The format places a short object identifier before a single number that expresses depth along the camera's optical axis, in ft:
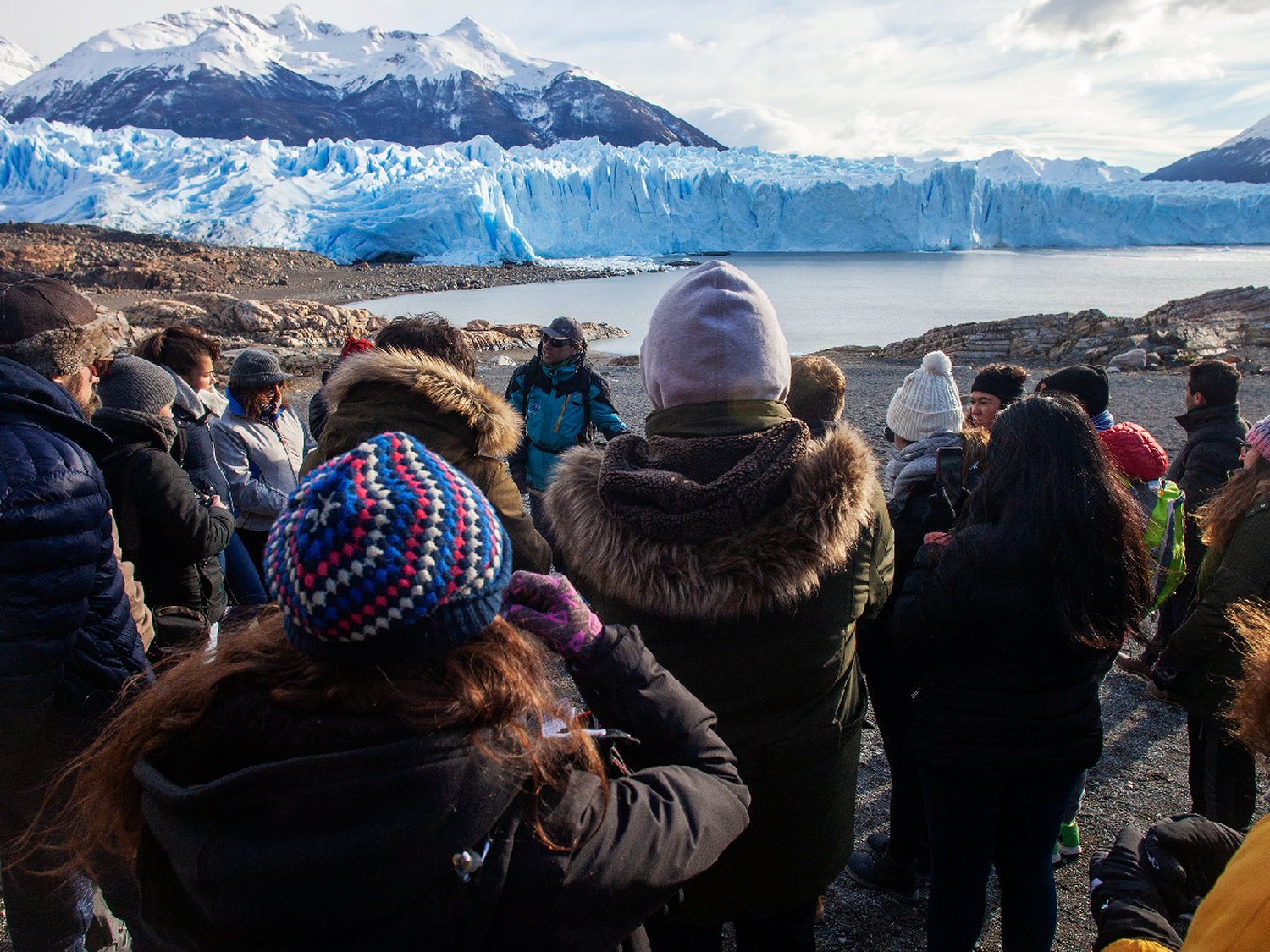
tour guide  11.09
